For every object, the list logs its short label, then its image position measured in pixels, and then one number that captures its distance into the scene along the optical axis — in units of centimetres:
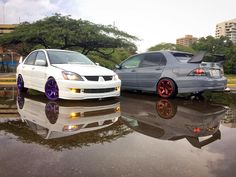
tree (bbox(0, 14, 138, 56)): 1783
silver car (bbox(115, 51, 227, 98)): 535
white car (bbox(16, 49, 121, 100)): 501
